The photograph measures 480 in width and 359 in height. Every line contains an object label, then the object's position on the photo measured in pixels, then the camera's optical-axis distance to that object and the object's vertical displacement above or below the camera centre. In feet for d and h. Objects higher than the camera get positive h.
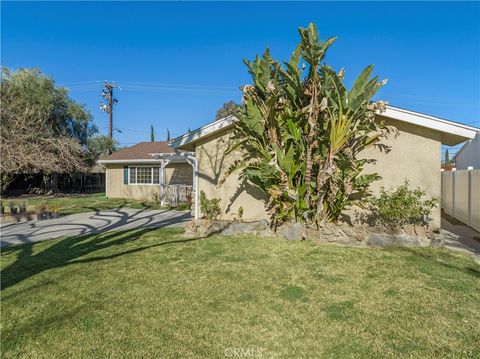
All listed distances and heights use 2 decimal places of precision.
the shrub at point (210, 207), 30.32 -3.52
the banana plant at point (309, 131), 23.27 +3.42
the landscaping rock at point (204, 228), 28.68 -5.34
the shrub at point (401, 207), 23.85 -2.77
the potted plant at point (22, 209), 40.42 -5.02
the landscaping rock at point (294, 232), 25.48 -5.03
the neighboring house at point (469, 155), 52.58 +3.51
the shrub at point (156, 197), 62.35 -5.32
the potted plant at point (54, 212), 40.11 -5.48
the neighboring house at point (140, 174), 62.80 -0.48
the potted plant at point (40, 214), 39.29 -5.53
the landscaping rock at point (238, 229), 28.43 -5.33
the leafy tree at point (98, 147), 83.09 +7.43
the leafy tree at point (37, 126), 37.52 +9.22
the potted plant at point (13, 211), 39.42 -5.18
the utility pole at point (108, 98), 109.40 +26.69
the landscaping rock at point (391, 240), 23.53 -5.26
